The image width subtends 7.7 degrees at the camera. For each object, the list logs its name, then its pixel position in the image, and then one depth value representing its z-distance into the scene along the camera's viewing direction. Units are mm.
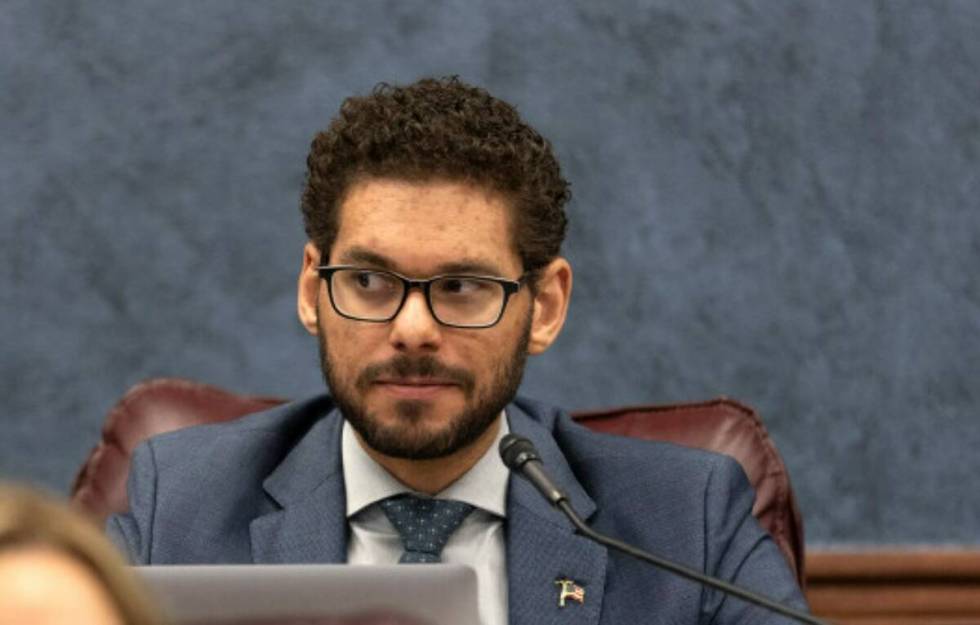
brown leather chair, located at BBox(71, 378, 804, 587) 4925
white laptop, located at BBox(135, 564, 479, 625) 4288
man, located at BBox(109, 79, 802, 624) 4753
